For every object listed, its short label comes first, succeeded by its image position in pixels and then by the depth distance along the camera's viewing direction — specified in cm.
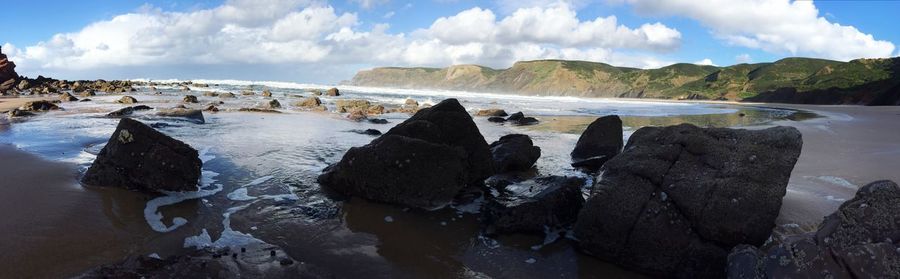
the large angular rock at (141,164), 866
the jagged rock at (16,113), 2088
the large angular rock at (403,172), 873
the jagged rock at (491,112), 3130
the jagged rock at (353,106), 3236
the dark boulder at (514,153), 1187
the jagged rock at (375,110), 3209
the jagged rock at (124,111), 2222
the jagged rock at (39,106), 2372
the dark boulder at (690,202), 633
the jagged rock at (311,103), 3431
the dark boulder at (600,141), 1380
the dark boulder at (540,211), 768
